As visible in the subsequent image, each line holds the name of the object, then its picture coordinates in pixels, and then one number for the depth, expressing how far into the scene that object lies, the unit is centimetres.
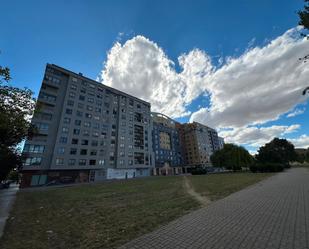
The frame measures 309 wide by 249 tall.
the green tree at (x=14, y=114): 1300
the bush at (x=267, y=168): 4256
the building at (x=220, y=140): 13394
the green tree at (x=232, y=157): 5206
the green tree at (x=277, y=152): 6412
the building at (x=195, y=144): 10350
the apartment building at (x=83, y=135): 4344
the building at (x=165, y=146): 8806
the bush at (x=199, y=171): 5631
